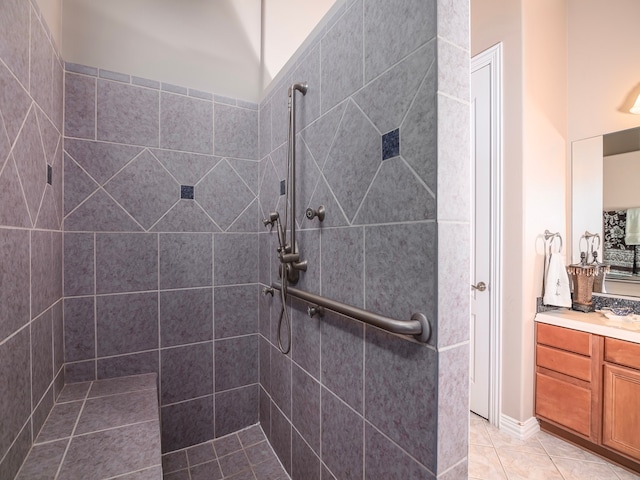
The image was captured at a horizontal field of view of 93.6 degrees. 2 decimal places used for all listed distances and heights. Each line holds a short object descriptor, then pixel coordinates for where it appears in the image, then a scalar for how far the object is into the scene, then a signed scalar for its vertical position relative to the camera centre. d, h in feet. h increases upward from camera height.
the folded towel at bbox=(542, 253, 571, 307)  6.68 -1.05
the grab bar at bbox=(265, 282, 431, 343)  2.62 -0.80
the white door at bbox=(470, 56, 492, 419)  7.04 -0.05
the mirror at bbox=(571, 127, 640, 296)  6.53 +0.91
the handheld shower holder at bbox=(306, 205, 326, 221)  4.06 +0.32
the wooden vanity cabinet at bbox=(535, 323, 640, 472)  5.36 -3.01
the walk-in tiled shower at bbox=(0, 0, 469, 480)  2.69 -0.06
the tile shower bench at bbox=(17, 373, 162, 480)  3.09 -2.42
